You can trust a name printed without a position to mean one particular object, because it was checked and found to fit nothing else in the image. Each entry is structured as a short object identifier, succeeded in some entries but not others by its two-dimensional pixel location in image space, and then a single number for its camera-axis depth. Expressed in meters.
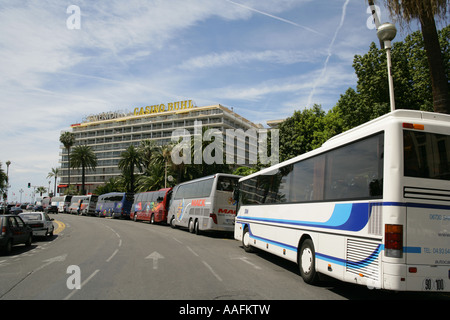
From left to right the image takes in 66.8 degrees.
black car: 13.08
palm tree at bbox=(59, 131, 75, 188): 95.00
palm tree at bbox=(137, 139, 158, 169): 68.88
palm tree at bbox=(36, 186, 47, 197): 185.12
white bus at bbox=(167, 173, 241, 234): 20.75
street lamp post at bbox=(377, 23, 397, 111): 10.66
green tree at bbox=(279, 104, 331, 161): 36.03
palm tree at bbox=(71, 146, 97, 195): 83.88
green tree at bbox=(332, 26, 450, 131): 21.44
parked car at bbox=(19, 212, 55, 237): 18.66
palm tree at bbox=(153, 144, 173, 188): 49.58
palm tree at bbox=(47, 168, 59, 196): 139.12
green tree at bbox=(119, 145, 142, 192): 67.56
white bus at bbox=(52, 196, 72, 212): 75.14
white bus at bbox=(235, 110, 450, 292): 5.56
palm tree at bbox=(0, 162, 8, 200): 62.62
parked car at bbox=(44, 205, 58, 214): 69.62
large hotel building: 106.93
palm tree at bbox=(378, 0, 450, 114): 10.27
